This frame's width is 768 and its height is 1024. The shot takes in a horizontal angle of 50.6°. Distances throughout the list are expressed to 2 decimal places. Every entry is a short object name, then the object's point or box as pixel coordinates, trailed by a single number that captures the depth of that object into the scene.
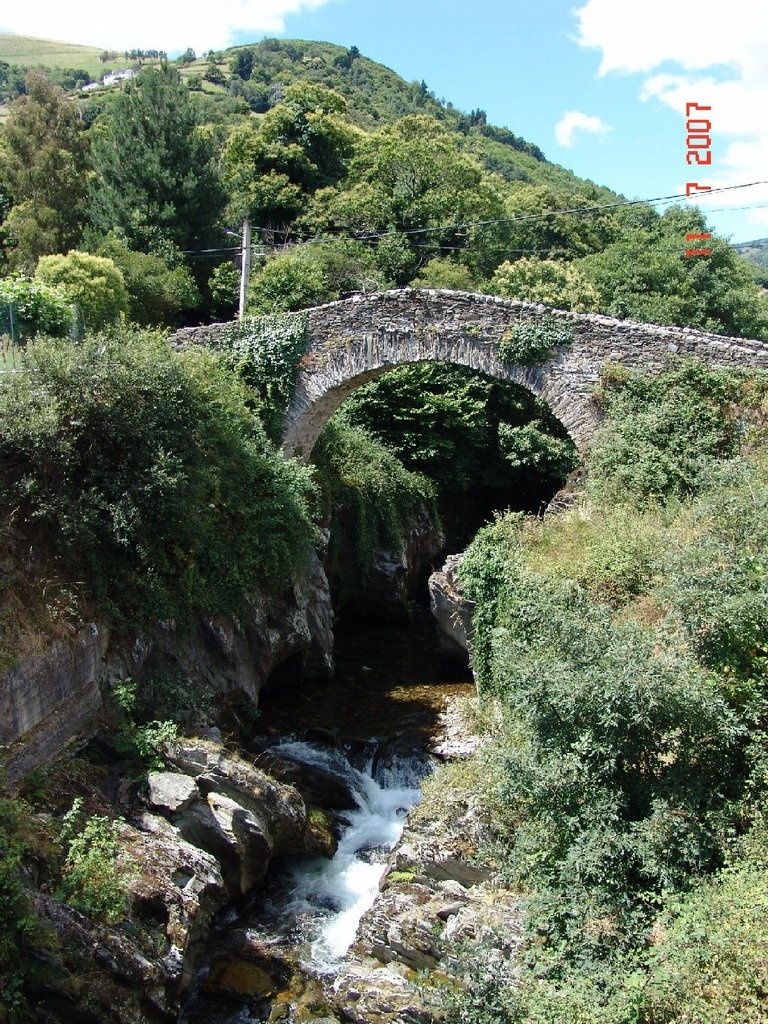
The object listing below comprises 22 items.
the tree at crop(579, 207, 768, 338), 24.64
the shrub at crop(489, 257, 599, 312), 23.81
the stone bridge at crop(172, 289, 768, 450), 12.77
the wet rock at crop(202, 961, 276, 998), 7.76
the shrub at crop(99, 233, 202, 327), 19.42
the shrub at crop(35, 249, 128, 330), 15.80
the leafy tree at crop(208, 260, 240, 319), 23.20
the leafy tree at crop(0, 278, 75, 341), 13.28
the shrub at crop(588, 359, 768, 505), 12.03
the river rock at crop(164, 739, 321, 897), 8.58
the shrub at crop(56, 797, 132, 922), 6.95
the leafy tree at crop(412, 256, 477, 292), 24.61
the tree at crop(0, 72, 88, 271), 22.44
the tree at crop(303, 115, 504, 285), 27.09
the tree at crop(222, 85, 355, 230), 29.17
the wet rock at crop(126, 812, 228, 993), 7.39
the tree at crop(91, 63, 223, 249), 22.27
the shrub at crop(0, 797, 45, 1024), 6.02
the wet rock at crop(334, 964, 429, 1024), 7.12
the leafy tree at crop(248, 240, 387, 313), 21.59
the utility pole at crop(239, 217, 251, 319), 19.19
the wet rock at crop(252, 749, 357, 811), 10.80
